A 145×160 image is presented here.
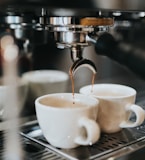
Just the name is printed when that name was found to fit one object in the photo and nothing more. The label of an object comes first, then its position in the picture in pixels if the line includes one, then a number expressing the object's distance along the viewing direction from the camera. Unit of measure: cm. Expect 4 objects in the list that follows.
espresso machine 47
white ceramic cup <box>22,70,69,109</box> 68
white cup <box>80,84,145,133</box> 55
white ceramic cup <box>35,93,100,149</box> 48
